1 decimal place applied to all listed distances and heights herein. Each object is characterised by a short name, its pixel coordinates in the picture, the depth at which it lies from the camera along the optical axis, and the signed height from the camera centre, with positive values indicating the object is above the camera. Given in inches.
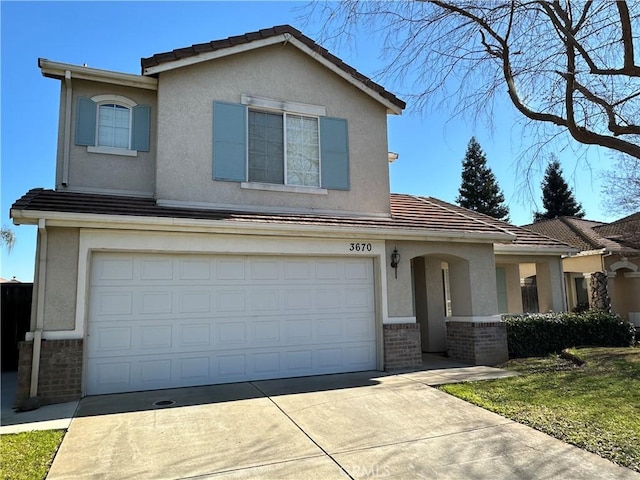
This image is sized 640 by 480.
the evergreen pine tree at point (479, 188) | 1731.1 +401.9
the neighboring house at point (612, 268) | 757.9 +44.1
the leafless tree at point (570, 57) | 287.4 +159.2
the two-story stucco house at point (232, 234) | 329.1 +53.0
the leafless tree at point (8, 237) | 1238.3 +181.0
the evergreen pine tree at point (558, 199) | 1721.2 +354.8
